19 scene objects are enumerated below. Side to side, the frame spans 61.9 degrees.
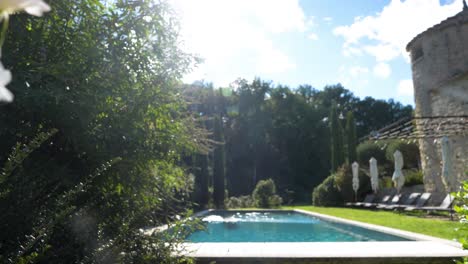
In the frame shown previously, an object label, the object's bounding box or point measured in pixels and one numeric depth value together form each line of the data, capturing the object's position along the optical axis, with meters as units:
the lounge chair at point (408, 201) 13.37
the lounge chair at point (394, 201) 14.51
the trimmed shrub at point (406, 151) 24.83
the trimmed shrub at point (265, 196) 19.88
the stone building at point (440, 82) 13.09
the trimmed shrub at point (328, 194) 19.34
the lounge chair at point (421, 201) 12.35
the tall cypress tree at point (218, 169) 20.03
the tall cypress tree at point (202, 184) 19.34
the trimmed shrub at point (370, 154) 27.23
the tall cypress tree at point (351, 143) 22.58
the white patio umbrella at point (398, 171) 13.41
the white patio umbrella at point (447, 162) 10.28
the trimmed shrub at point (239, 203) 20.82
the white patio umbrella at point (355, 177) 16.36
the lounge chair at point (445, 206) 10.62
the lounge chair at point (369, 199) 16.83
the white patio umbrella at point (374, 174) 14.76
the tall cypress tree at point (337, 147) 23.16
